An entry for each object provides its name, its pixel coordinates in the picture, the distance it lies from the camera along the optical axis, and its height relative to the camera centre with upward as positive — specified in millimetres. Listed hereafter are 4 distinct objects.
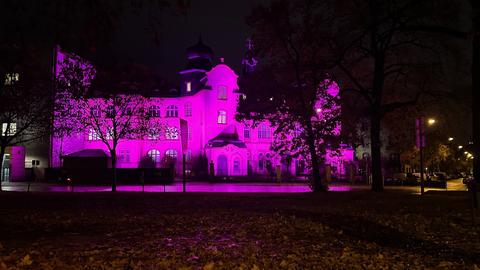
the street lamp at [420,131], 22859 +1782
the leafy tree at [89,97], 33438 +5148
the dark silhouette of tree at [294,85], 26000 +4997
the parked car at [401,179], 45281 -1339
